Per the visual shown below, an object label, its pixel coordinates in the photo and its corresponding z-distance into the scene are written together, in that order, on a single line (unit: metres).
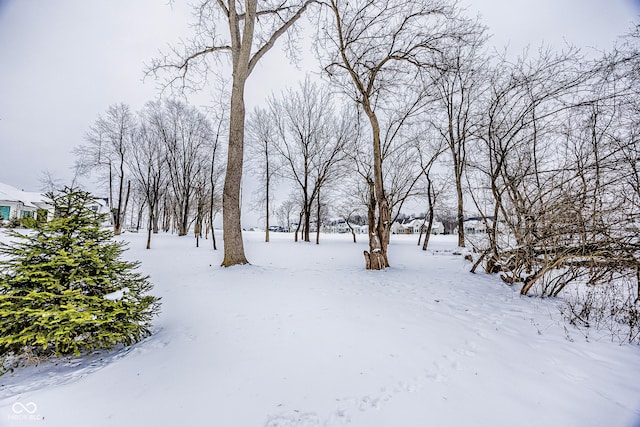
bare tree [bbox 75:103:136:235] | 19.45
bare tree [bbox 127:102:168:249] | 18.85
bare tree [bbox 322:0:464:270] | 6.48
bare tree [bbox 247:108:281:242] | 19.44
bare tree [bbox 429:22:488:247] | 7.25
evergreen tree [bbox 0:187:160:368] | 2.27
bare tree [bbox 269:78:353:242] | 17.53
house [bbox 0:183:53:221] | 22.08
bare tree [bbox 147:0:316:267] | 6.78
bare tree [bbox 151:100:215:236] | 19.12
